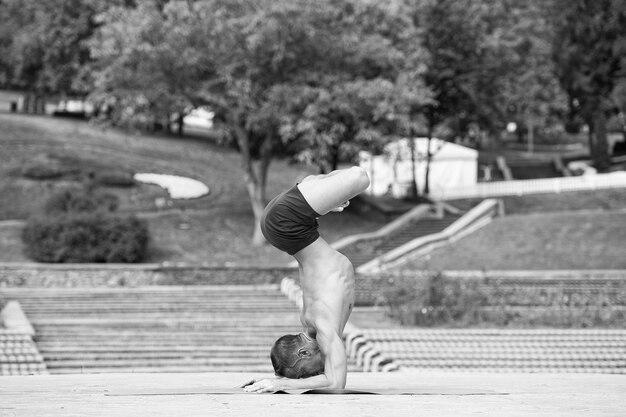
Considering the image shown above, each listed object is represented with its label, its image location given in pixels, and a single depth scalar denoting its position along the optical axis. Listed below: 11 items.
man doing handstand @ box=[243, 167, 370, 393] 6.55
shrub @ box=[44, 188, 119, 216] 30.39
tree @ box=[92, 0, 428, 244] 29.53
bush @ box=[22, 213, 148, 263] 27.53
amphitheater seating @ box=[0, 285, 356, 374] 12.98
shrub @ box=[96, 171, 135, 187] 36.16
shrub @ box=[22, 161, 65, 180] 35.19
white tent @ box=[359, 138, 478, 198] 45.41
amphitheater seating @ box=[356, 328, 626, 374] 11.98
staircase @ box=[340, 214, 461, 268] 30.67
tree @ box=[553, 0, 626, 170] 29.89
